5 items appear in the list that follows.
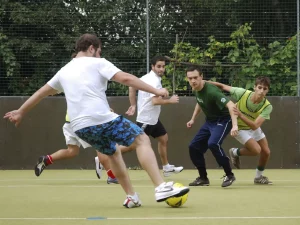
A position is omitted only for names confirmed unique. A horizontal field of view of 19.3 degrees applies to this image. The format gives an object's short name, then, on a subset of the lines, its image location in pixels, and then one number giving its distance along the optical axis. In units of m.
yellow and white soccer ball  8.39
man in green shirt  11.12
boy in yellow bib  11.79
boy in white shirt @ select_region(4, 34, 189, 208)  8.12
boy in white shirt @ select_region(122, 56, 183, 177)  13.46
